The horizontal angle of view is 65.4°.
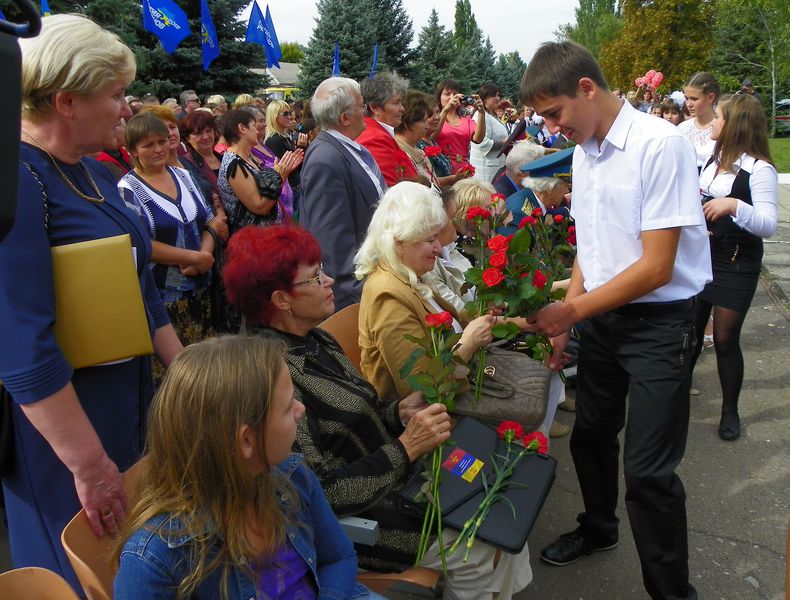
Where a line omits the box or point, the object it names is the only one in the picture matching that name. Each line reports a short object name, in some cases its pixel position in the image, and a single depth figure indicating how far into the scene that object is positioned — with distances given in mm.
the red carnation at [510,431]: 2135
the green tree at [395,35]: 23156
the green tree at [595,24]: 48969
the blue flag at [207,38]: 10688
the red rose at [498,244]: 2226
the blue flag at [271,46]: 12453
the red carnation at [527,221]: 3103
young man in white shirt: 2057
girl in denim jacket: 1271
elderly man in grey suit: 3381
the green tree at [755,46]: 22234
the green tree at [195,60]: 14437
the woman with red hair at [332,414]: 1903
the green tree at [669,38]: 31562
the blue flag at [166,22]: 8914
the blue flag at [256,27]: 12042
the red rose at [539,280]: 2234
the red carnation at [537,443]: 2109
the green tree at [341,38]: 20672
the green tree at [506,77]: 35625
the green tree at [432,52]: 25781
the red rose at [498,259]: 2216
